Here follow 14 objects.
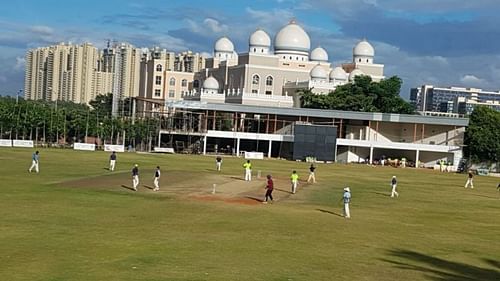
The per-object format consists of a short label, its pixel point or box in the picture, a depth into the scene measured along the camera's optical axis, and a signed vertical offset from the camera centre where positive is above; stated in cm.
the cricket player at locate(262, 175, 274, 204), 3969 -238
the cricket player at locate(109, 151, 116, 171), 5812 -222
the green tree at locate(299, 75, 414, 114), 11838 +905
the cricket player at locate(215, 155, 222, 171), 6469 -189
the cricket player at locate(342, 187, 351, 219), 3422 -257
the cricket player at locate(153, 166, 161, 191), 4397 -269
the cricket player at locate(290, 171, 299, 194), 4688 -227
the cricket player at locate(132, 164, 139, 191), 4329 -248
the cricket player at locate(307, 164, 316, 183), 5719 -243
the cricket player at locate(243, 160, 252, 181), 5371 -214
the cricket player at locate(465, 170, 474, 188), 6568 -240
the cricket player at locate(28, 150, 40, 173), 5247 -236
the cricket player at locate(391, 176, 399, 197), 4934 -253
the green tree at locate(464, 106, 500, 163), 10355 +310
